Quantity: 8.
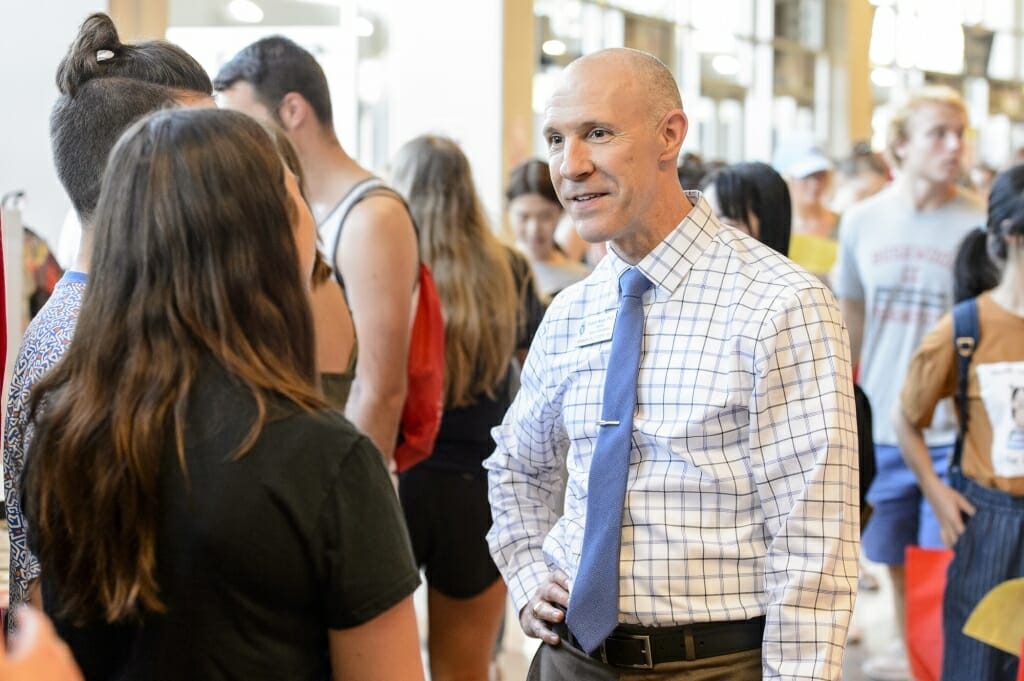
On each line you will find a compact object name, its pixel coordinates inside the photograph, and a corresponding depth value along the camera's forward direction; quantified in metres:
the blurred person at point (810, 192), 6.51
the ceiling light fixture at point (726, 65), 15.65
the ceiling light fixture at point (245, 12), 7.61
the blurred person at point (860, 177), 8.30
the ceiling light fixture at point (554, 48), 11.79
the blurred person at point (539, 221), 4.76
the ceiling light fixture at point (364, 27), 10.11
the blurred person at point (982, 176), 10.48
